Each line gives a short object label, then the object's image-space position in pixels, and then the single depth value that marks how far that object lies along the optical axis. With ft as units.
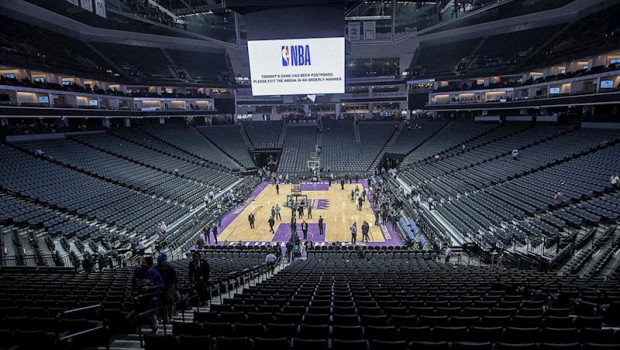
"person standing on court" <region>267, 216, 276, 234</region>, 77.00
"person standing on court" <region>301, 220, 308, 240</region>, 71.18
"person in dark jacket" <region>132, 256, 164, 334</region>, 20.02
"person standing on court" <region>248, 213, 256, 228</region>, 80.18
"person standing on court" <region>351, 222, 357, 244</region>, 67.77
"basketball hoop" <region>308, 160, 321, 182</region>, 139.75
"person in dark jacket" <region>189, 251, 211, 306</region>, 25.96
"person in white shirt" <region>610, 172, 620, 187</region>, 57.82
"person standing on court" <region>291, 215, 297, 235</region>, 67.64
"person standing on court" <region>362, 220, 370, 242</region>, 70.59
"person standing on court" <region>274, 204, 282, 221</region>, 84.47
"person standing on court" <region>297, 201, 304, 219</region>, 86.79
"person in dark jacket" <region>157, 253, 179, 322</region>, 21.40
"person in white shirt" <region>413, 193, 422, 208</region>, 83.46
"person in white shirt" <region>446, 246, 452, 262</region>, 53.62
